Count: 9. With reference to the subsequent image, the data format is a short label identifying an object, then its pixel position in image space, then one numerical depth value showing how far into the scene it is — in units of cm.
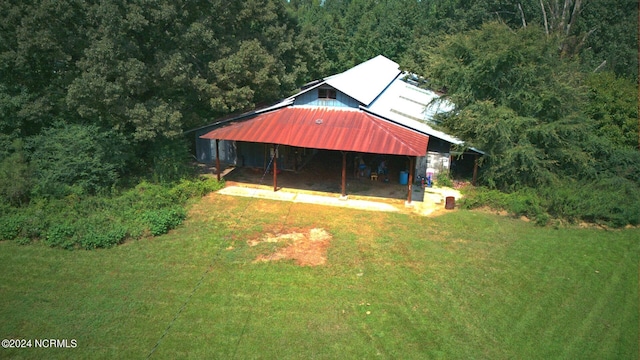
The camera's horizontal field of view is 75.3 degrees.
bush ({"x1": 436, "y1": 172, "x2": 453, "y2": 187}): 2216
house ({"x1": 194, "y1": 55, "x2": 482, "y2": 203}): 1953
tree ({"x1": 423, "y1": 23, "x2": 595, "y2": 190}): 1962
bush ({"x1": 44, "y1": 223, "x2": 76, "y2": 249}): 1480
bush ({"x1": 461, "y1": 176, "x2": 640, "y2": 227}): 1767
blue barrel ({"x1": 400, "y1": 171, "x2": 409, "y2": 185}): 2247
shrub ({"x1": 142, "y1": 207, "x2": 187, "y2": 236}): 1604
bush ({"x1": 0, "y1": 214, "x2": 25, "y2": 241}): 1526
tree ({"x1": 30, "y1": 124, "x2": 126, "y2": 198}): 1753
